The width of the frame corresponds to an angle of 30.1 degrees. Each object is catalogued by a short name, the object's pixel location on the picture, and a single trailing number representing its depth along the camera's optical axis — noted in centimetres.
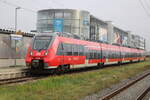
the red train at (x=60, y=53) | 1905
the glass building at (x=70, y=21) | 8031
